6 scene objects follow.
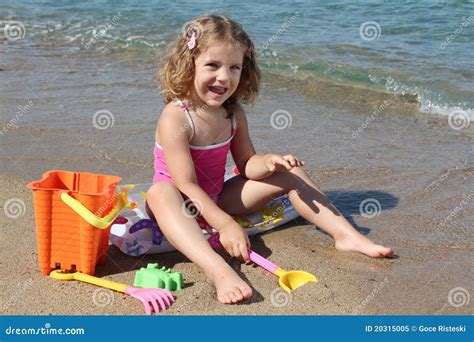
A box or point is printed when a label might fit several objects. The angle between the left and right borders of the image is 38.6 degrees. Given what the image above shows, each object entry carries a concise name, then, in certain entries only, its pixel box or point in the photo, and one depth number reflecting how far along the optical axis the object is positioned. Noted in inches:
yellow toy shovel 111.7
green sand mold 110.6
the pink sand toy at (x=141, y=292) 104.4
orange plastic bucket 110.1
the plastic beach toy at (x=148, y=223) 124.2
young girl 118.3
